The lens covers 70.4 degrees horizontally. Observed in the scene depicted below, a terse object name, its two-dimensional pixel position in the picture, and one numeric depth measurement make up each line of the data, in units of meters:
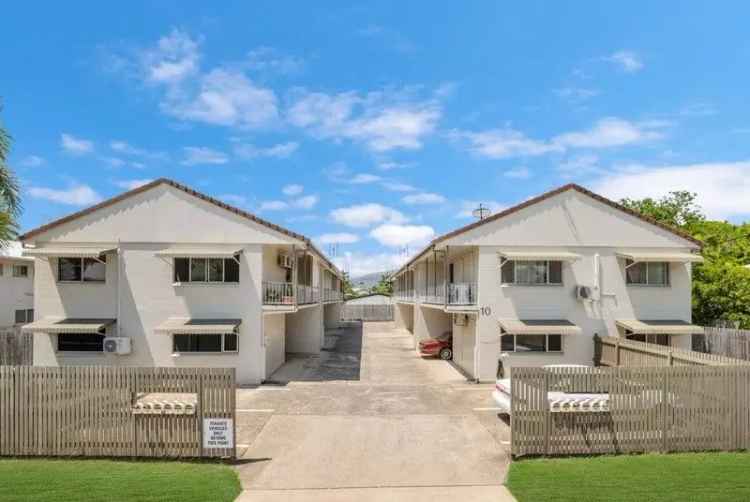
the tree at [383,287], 83.69
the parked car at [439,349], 28.05
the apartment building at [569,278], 20.77
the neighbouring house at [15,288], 30.72
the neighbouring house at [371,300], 60.78
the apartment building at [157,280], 20.20
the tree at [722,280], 24.66
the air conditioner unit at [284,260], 24.44
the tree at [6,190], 18.26
